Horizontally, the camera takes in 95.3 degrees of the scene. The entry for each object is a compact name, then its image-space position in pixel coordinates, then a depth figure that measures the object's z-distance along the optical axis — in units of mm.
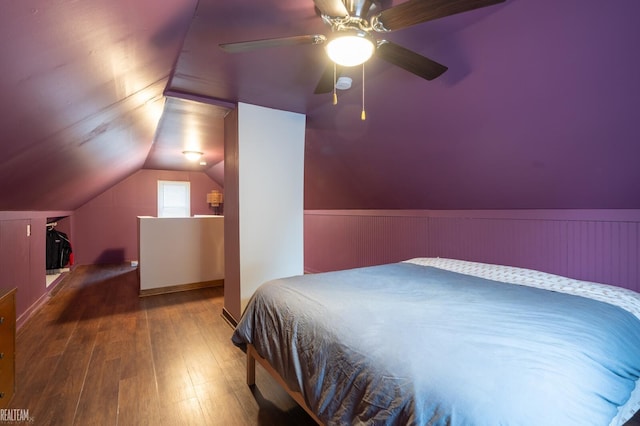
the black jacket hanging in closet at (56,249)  4816
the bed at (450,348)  843
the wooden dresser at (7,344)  1586
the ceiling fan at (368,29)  1147
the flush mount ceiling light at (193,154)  4809
